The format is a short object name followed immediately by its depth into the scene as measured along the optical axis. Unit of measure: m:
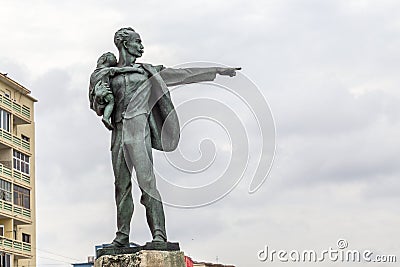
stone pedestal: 13.92
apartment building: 75.19
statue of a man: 14.55
